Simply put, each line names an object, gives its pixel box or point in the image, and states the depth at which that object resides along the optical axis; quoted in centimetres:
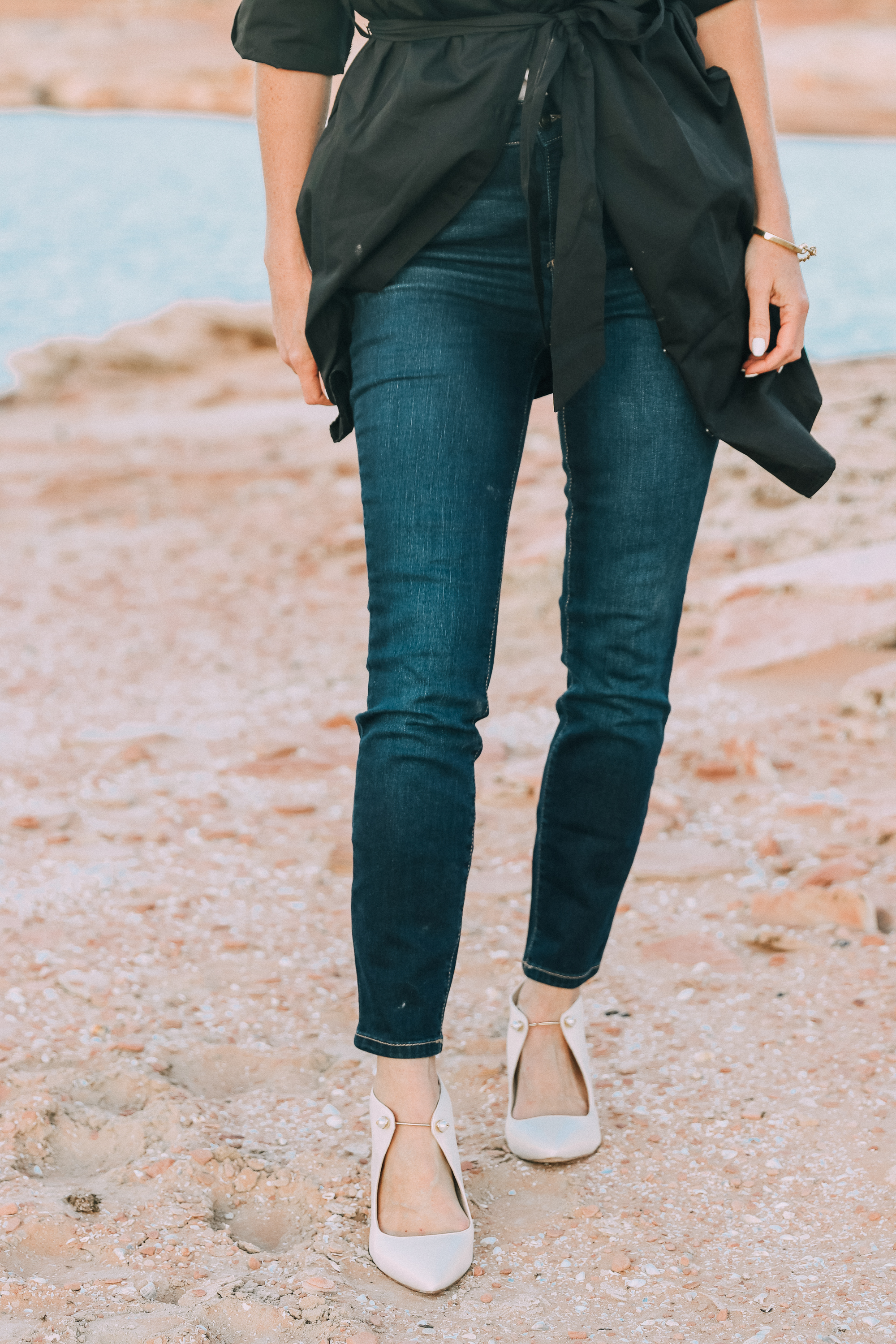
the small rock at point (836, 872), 430
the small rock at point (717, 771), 530
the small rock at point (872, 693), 573
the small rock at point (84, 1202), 274
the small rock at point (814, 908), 404
